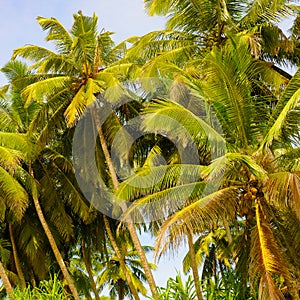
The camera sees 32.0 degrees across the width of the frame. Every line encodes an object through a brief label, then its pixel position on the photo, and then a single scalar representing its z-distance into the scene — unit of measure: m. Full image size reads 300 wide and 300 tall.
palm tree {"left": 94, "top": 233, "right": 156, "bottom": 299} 28.53
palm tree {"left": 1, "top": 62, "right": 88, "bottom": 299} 16.44
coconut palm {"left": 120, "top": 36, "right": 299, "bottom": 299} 9.74
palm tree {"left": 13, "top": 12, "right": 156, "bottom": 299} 15.12
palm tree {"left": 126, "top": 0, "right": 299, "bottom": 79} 15.38
